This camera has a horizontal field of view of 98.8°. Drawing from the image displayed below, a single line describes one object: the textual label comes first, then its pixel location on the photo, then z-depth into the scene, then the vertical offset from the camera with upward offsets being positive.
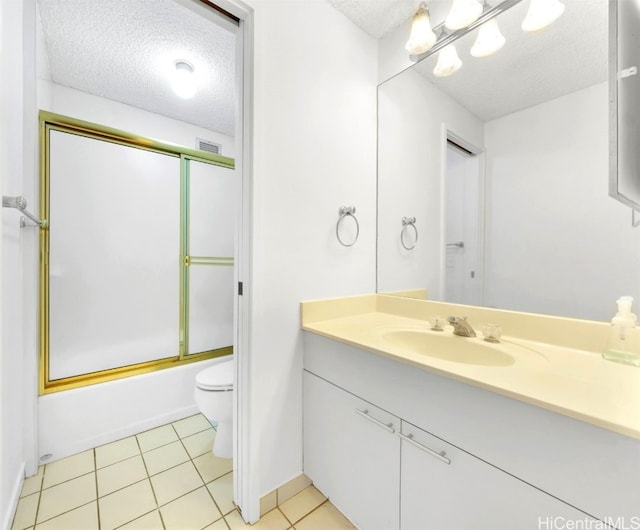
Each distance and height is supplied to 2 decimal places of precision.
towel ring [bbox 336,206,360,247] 1.44 +0.26
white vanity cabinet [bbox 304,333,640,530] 0.56 -0.51
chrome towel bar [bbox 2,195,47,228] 0.99 +0.22
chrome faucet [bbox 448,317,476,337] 1.13 -0.27
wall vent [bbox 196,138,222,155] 2.56 +1.11
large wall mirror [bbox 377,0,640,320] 0.94 +0.38
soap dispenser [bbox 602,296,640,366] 0.83 -0.22
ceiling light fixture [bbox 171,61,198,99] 1.78 +1.22
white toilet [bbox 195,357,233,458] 1.54 -0.80
